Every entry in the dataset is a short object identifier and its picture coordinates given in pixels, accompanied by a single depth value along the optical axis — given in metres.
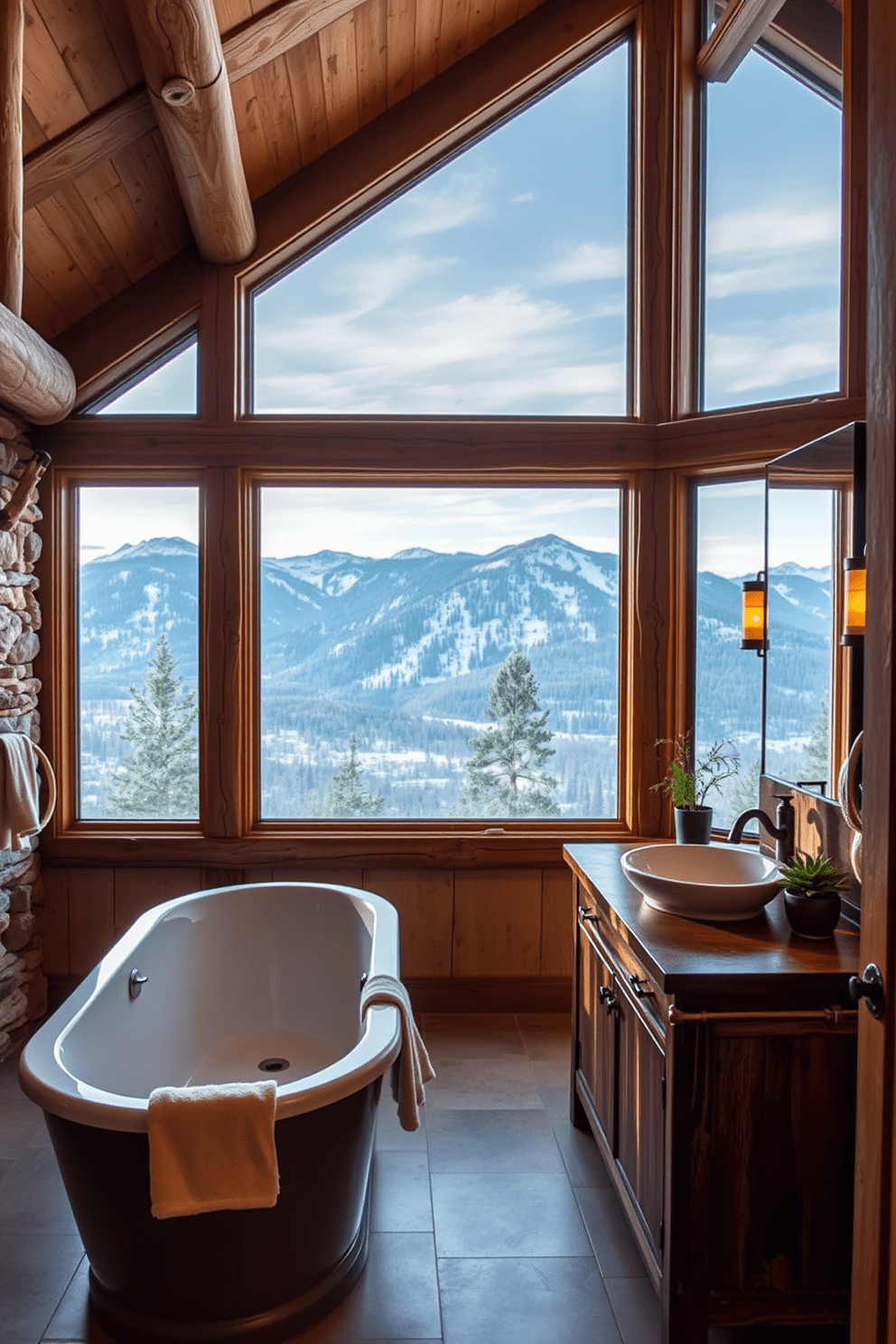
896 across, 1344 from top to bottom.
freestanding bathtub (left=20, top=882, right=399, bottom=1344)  1.92
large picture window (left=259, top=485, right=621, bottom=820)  3.97
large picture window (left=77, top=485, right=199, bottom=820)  3.93
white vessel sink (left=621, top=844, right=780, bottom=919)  2.15
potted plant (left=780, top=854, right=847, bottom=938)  2.06
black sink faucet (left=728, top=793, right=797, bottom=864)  2.53
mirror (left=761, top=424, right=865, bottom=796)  2.45
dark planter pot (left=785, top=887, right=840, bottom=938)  2.06
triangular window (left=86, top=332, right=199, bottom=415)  3.88
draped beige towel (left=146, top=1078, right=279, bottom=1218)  1.83
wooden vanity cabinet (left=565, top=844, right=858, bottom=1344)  1.86
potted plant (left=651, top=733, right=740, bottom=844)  3.38
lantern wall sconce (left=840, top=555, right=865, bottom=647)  2.31
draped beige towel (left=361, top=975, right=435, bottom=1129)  2.26
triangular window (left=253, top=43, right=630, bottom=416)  3.94
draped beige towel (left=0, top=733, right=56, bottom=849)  3.24
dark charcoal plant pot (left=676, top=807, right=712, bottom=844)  2.87
